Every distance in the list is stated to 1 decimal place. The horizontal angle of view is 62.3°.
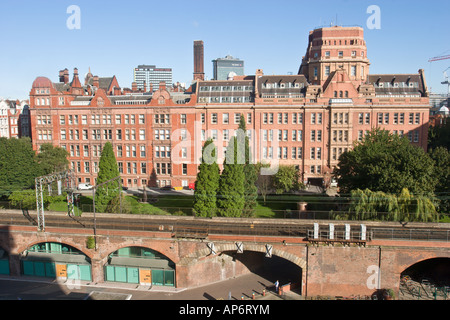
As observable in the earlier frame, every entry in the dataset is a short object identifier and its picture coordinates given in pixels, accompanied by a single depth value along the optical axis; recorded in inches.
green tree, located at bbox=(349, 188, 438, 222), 1424.7
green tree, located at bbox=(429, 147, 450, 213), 1599.4
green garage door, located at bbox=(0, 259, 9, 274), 1423.5
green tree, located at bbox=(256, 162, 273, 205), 2124.5
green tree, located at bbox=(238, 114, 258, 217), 1749.5
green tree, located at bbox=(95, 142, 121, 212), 1769.2
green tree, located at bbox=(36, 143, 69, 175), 2239.2
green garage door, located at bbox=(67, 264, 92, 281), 1369.3
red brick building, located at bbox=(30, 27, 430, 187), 2427.4
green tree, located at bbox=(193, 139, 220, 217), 1617.9
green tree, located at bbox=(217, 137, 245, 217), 1620.3
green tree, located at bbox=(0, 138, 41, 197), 2021.4
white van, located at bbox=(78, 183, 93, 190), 2443.8
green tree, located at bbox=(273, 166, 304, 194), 2128.4
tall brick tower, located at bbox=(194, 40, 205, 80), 5807.1
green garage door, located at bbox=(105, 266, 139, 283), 1357.0
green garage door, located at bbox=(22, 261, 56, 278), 1409.9
